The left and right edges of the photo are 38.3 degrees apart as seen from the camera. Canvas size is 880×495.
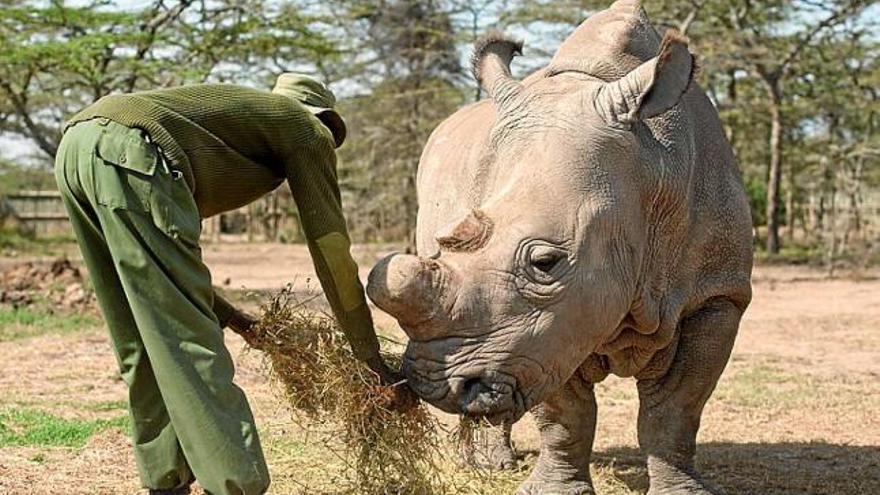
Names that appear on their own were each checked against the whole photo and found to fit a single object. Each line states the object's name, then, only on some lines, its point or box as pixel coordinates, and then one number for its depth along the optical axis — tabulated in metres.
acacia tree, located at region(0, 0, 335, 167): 15.59
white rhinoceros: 4.12
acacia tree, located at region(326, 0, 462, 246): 24.98
